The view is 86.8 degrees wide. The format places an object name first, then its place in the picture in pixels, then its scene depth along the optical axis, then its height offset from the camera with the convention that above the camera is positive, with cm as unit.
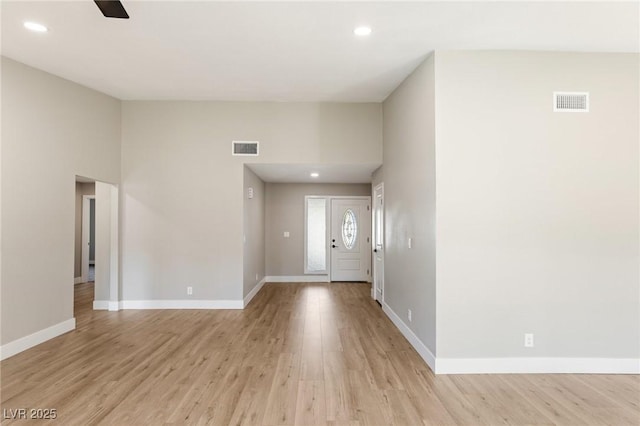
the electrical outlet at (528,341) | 321 -112
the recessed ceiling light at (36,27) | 302 +178
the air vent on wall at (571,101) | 328 +118
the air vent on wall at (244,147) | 537 +120
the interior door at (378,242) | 567 -33
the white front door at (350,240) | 812 -41
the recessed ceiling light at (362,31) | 302 +174
